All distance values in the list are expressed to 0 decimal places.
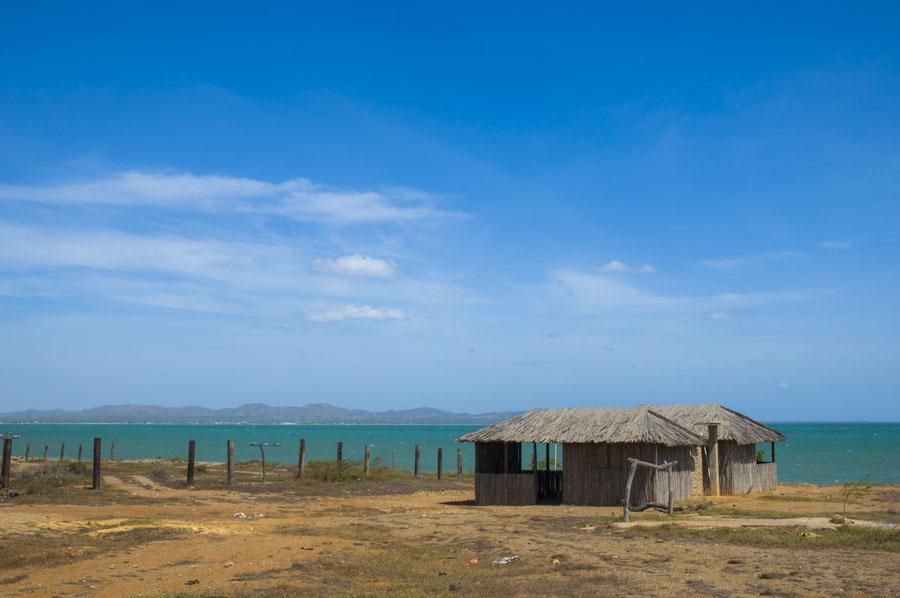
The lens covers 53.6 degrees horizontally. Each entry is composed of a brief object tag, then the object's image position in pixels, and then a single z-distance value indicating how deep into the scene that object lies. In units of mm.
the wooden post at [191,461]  37022
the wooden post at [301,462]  40719
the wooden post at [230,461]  37738
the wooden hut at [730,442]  33166
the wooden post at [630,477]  22812
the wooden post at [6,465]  32875
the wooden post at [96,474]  34312
